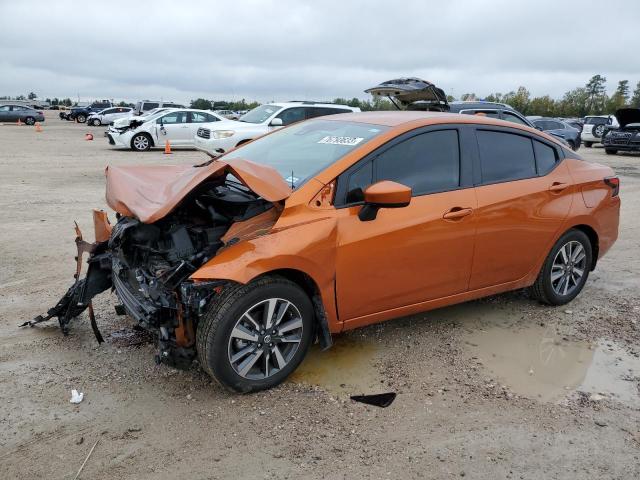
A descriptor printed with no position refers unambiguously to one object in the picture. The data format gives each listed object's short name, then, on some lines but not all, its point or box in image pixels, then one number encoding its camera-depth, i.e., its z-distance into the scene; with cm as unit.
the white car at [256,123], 1566
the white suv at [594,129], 2658
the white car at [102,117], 3989
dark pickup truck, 4775
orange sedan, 333
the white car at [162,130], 1975
